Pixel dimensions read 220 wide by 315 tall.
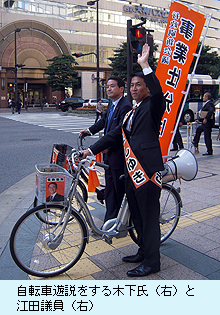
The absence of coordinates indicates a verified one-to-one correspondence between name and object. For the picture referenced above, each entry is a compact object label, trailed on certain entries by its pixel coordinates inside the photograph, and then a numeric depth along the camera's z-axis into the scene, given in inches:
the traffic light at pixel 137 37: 292.0
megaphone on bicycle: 144.4
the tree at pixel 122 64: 1476.4
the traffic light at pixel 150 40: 292.7
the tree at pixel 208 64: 1371.8
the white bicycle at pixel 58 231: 118.3
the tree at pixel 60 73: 1745.8
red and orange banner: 225.9
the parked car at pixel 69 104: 1441.9
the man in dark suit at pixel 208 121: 380.5
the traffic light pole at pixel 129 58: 306.0
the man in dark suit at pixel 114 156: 148.9
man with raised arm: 117.0
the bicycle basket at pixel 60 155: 138.2
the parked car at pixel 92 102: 1367.4
